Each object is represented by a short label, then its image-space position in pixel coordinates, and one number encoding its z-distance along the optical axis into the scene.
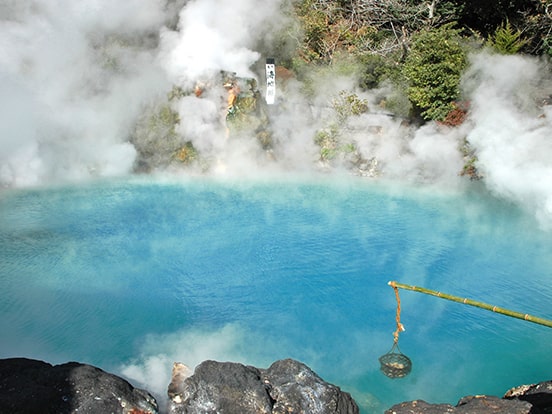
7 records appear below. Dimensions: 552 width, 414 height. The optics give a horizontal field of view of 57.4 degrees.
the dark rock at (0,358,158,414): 4.25
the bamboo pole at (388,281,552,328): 3.78
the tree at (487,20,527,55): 15.35
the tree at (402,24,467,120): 13.38
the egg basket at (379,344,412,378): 5.06
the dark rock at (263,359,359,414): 4.70
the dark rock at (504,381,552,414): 4.67
